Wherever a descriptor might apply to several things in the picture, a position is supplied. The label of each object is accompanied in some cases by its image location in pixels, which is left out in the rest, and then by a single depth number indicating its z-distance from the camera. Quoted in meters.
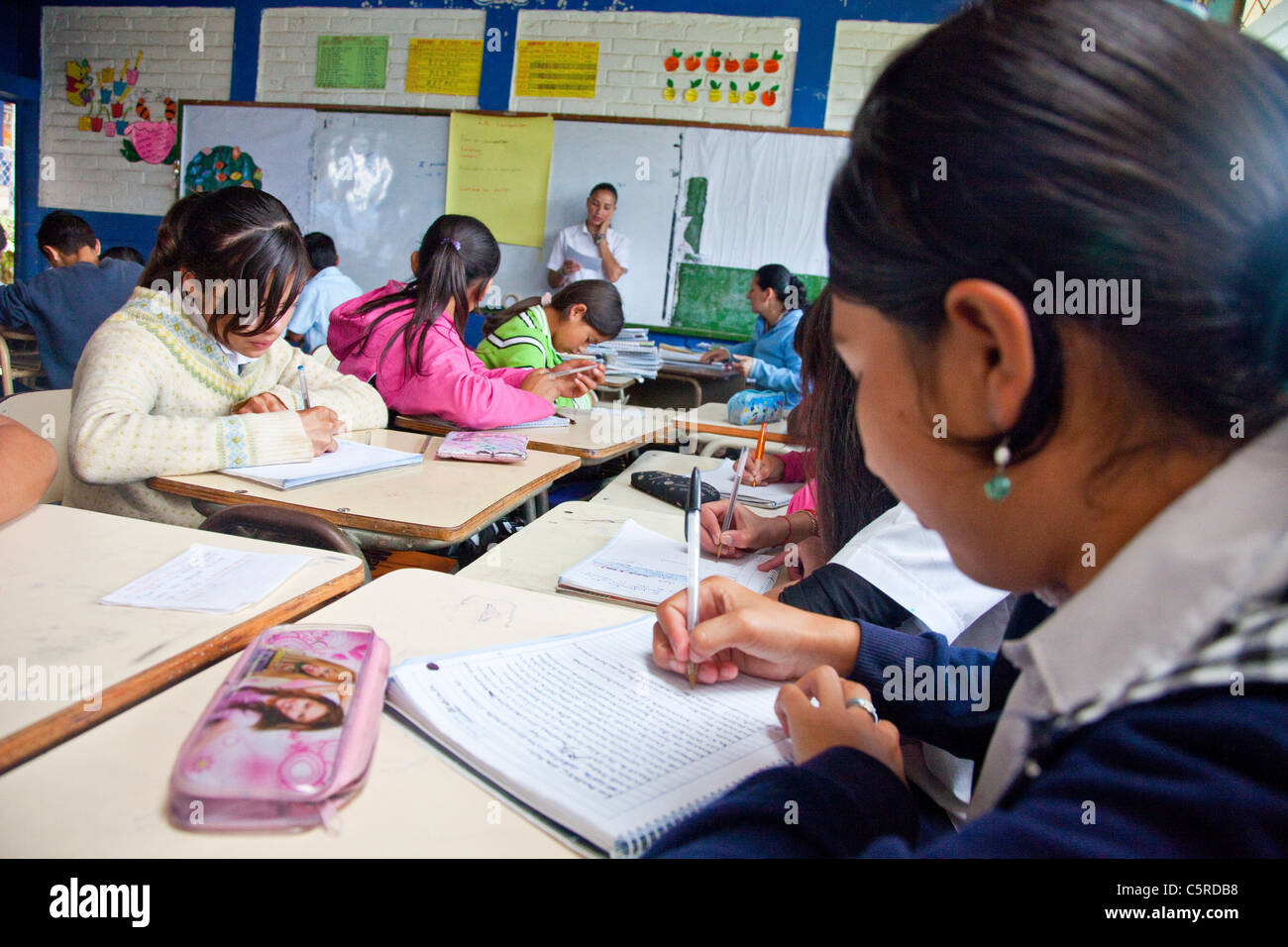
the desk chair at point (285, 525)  1.40
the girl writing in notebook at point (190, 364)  1.60
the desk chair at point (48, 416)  1.71
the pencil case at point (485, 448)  1.96
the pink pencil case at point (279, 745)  0.57
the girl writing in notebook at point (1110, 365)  0.39
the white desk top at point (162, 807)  0.56
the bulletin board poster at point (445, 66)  5.84
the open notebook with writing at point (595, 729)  0.61
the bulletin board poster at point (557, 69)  5.64
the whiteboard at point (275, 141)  6.14
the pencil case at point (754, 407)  3.01
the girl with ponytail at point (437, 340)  2.44
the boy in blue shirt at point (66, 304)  3.85
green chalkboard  5.54
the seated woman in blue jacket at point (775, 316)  4.42
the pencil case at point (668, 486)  1.78
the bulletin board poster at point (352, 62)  6.00
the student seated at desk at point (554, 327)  3.16
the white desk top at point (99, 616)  0.73
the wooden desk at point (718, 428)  2.84
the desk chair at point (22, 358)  4.58
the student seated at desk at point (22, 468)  1.10
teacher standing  5.49
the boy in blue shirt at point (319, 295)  4.82
